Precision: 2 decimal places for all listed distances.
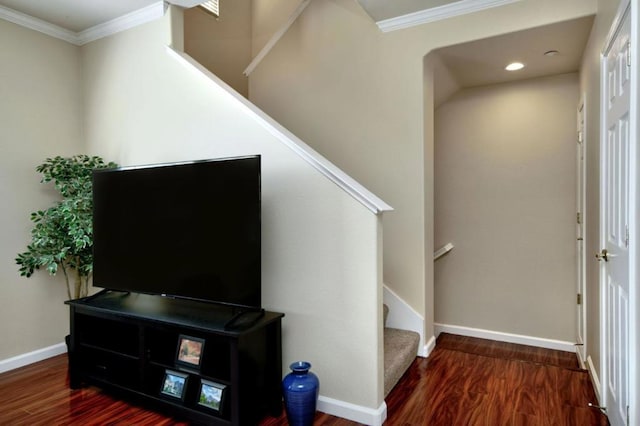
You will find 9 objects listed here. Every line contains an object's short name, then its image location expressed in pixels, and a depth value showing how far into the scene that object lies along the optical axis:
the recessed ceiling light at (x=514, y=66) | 3.16
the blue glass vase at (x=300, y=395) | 2.02
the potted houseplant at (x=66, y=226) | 2.86
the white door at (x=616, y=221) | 1.67
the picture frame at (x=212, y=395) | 2.05
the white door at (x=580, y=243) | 2.96
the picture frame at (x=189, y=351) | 2.14
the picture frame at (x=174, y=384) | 2.19
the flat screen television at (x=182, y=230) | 2.11
